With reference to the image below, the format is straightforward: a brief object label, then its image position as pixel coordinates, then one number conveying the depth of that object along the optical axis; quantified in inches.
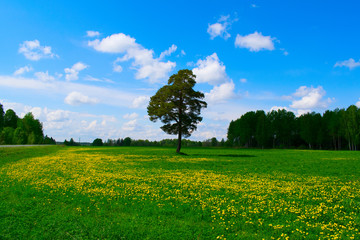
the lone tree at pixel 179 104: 1918.1
